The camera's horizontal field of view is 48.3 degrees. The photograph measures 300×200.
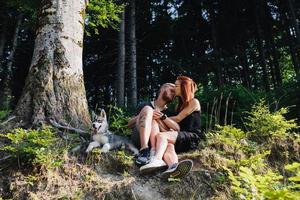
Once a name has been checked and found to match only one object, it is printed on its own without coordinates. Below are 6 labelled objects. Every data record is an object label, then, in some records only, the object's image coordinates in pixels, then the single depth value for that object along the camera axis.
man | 4.19
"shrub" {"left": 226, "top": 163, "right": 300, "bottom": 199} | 1.59
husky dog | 4.29
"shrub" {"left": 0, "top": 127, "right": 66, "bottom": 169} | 3.68
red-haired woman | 3.92
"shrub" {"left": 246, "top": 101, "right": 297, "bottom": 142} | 5.06
